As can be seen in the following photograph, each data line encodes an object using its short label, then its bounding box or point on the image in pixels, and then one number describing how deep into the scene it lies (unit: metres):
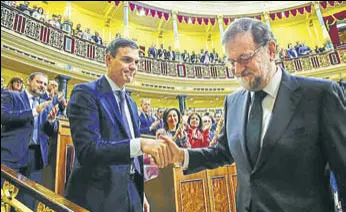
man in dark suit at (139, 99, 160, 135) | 3.10
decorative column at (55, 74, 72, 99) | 7.34
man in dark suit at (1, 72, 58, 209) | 2.31
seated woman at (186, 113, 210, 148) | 3.31
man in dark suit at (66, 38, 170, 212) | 1.21
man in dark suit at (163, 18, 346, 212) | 0.92
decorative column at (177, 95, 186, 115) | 9.84
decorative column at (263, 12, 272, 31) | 8.15
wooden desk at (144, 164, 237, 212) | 2.21
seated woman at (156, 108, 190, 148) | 3.20
